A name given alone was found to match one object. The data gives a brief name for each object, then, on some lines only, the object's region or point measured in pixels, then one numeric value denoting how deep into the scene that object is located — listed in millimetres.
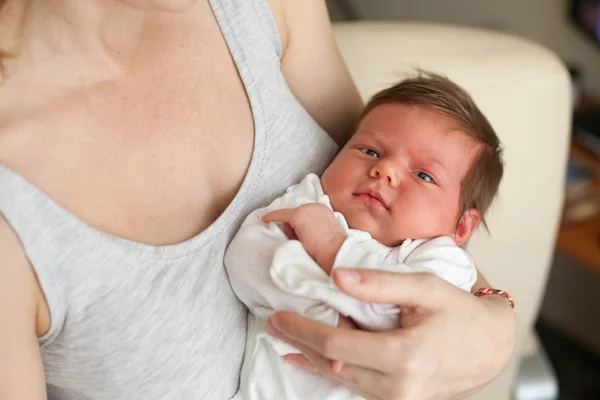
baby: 771
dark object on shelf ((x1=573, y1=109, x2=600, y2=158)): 2045
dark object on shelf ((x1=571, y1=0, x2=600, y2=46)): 2026
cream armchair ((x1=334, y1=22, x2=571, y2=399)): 1218
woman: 701
